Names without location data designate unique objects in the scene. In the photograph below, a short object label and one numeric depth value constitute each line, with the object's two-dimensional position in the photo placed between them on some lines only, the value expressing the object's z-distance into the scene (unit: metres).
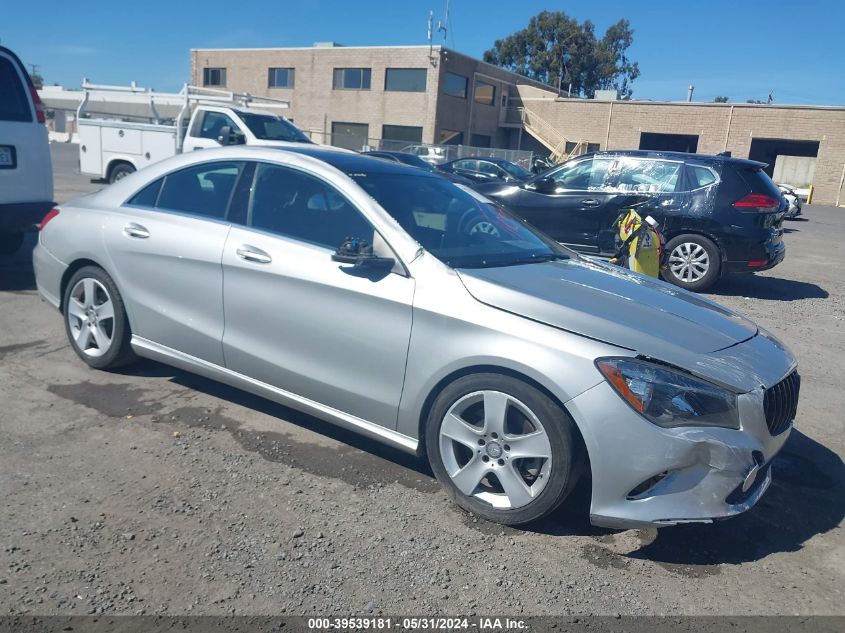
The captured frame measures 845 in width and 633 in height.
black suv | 9.33
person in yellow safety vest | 7.70
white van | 7.15
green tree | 73.25
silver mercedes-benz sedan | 3.08
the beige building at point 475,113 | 39.75
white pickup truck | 14.38
